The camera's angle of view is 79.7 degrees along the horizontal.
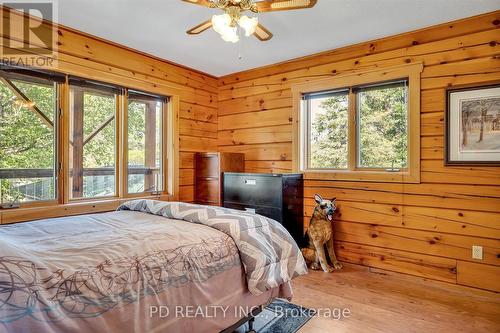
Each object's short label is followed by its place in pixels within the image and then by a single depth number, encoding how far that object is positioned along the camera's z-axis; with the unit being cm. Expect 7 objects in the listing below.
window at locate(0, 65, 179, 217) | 260
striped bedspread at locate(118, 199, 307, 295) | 163
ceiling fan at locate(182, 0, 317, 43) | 185
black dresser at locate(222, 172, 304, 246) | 321
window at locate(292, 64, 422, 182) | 292
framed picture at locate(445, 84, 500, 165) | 251
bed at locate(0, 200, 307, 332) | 102
